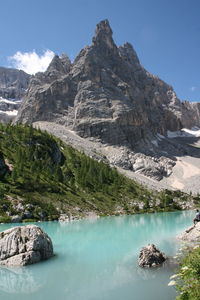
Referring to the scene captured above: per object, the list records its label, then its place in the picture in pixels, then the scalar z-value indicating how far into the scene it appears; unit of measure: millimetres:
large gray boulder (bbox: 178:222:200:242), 30758
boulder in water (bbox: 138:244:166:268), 22644
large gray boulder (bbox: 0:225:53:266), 25109
